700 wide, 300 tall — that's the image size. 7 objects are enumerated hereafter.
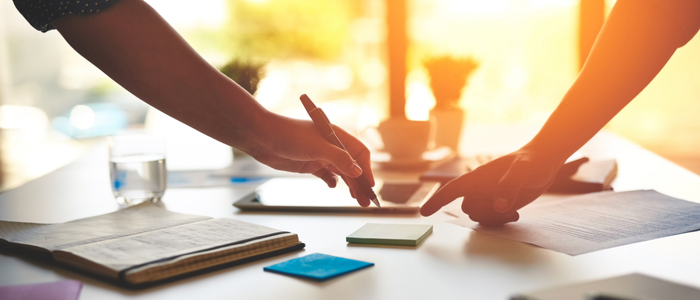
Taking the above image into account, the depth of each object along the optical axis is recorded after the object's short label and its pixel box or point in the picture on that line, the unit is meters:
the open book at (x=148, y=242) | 0.59
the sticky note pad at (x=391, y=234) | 0.72
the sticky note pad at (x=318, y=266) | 0.59
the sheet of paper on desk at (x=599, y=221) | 0.71
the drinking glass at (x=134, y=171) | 1.04
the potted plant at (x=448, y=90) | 1.62
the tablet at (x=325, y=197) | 0.96
